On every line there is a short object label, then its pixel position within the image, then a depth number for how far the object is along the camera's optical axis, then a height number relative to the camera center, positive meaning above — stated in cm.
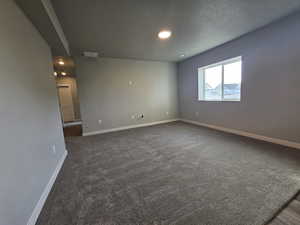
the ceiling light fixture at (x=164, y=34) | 288 +142
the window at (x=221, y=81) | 371 +42
